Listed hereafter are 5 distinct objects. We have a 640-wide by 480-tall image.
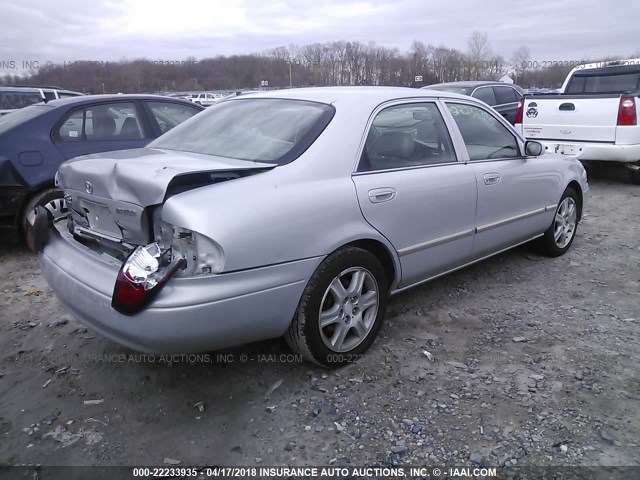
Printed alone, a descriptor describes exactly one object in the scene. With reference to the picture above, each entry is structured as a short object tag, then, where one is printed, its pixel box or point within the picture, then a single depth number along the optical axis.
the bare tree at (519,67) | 38.38
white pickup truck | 7.12
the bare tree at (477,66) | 42.83
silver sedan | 2.25
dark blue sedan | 4.60
